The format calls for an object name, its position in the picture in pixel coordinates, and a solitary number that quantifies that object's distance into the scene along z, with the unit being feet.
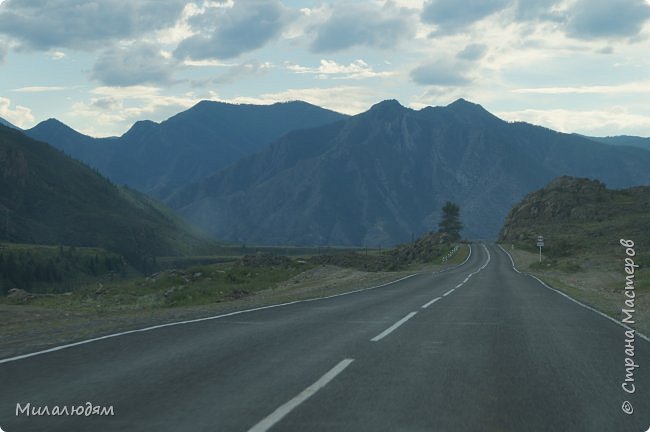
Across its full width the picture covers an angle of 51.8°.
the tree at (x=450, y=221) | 556.92
